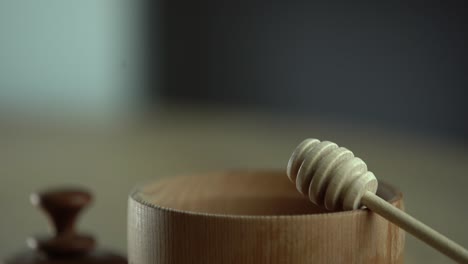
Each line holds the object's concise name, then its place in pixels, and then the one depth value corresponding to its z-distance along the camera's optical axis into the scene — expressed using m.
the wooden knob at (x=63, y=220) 0.59
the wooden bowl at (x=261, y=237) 0.41
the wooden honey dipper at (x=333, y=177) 0.43
